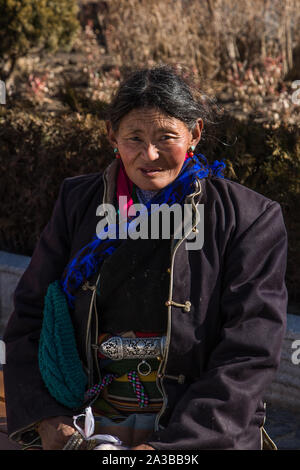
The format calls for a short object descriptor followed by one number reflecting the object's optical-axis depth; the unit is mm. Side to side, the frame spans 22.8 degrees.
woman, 2301
